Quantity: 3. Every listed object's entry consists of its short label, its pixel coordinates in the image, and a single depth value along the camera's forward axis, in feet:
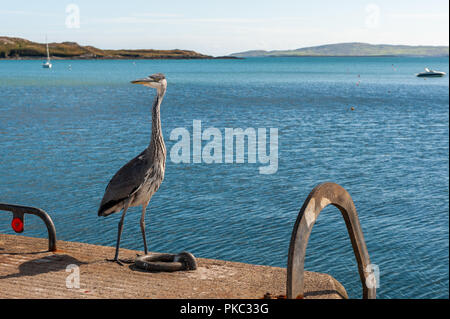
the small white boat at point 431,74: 427.74
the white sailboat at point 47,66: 524.11
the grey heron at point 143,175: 25.98
